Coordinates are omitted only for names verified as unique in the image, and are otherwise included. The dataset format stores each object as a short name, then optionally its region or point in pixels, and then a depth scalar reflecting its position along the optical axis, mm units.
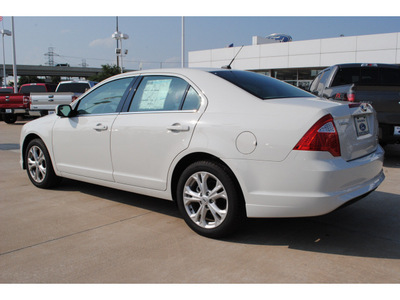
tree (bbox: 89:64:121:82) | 50112
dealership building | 25016
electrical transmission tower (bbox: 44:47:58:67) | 136675
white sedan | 3096
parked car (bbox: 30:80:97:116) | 14500
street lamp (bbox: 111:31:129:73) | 31438
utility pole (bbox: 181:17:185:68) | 23844
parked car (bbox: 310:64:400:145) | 7059
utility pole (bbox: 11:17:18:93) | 29266
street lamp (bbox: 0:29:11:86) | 36531
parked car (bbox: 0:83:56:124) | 17219
